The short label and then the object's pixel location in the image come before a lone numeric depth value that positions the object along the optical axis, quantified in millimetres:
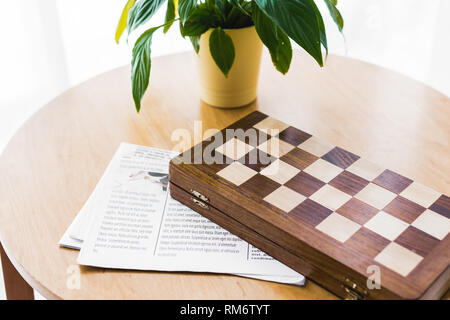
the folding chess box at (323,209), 631
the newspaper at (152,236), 717
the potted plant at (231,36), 761
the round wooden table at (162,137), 702
